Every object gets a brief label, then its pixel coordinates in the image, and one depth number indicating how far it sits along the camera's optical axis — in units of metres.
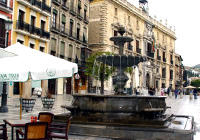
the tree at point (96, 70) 29.92
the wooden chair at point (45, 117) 6.35
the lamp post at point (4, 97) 11.66
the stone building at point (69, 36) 30.06
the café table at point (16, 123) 5.56
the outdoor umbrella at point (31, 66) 5.56
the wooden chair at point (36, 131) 4.64
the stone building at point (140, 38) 36.50
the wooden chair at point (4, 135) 5.29
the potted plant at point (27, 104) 12.04
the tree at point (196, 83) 108.24
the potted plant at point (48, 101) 13.89
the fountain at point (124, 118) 6.88
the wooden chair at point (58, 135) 5.57
